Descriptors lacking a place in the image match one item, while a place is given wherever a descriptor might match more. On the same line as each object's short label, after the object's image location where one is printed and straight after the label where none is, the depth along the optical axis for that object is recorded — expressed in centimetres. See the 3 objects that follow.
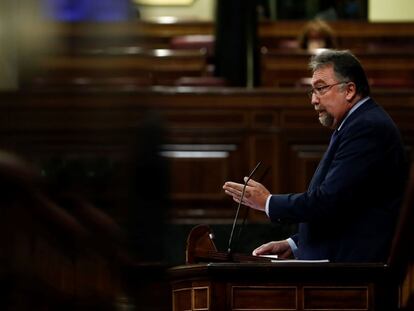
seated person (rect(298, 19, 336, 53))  2062
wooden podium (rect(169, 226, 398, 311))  890
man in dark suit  894
